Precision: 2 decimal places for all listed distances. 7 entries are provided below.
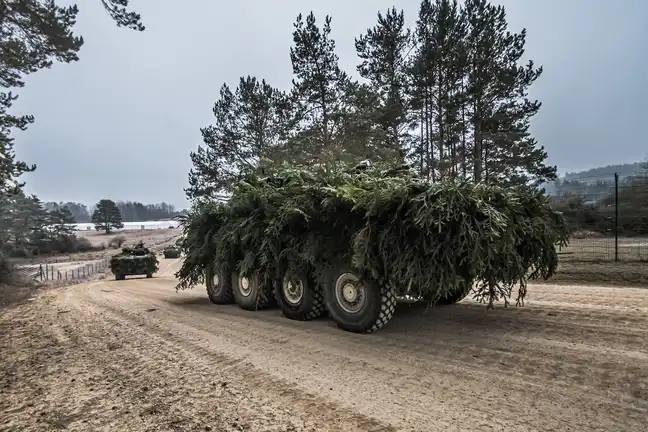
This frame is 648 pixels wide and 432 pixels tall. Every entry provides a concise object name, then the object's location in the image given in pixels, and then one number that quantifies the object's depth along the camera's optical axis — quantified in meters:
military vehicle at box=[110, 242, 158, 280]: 21.52
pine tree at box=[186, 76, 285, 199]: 25.12
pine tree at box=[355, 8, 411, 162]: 20.92
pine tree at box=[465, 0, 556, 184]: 20.22
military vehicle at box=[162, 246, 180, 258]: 34.47
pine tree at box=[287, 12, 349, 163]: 22.00
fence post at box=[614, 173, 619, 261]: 11.60
